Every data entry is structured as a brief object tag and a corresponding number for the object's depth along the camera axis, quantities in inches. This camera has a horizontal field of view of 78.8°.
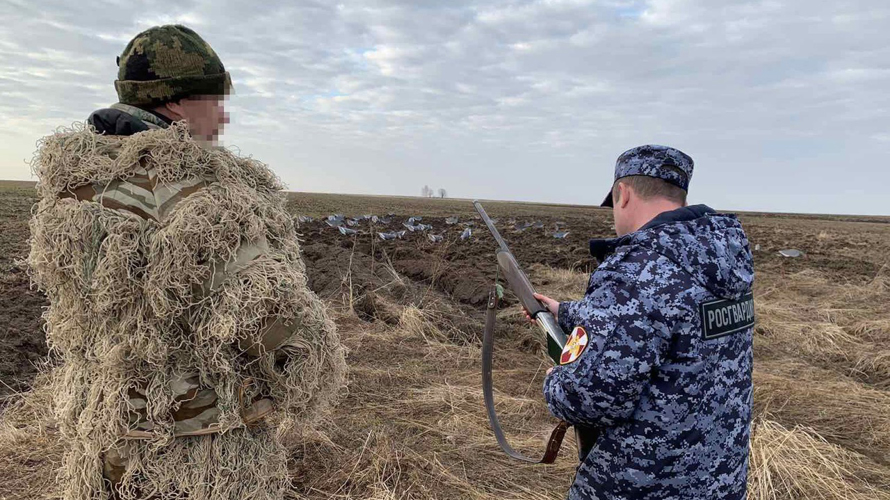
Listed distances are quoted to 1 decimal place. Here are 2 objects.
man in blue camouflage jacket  62.7
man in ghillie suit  63.9
